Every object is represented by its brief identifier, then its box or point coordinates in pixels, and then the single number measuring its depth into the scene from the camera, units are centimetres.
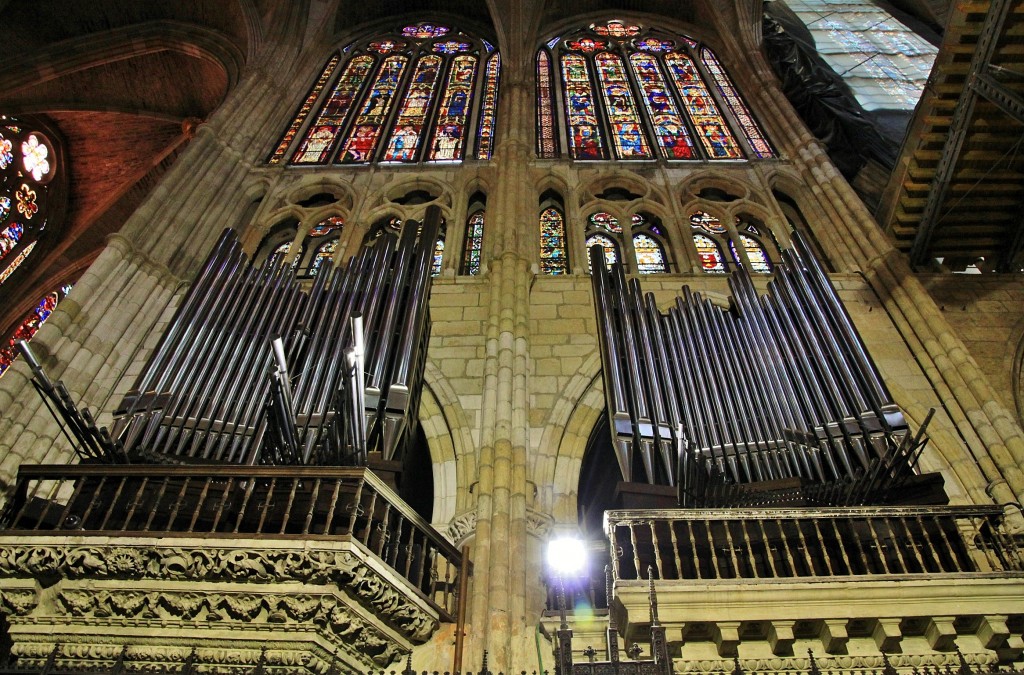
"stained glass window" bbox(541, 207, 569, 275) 1144
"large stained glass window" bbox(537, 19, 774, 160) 1434
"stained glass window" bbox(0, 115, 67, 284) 1650
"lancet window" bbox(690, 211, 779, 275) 1167
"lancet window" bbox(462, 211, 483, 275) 1153
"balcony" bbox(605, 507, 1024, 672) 562
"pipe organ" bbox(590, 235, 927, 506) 699
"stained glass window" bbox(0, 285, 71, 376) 1587
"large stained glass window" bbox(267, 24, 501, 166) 1433
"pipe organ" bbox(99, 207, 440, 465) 650
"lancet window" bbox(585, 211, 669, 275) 1170
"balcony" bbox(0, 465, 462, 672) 537
